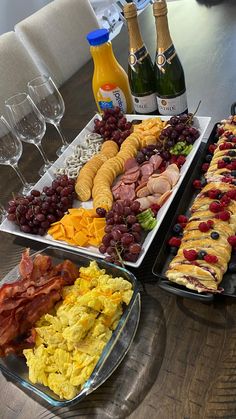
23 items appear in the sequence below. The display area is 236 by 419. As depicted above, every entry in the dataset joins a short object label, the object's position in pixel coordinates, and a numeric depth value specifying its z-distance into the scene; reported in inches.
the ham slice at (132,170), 43.8
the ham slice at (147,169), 42.9
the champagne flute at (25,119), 44.5
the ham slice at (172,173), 40.6
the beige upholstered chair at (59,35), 73.7
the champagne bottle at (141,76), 49.6
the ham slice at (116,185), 43.0
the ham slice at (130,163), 44.5
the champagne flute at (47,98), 47.9
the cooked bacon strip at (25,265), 34.5
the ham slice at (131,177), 42.8
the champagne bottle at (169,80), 47.5
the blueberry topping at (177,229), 34.1
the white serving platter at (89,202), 36.0
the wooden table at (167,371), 25.2
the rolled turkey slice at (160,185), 40.0
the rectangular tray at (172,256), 29.0
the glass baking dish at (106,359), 26.0
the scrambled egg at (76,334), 26.9
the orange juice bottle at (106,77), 50.1
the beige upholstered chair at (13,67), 69.9
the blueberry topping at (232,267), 29.9
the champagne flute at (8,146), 43.2
